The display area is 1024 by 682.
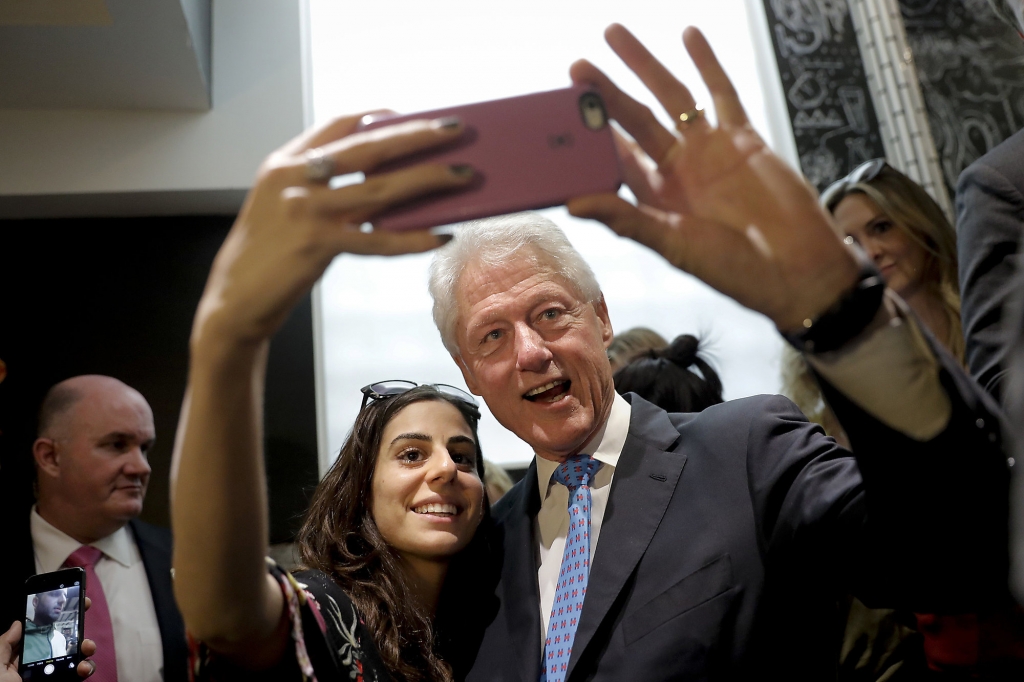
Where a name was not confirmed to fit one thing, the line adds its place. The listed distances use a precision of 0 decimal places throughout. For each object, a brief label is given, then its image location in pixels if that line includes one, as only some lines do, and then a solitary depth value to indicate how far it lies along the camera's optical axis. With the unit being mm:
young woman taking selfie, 724
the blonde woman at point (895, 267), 1766
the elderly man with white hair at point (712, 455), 739
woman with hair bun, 2047
